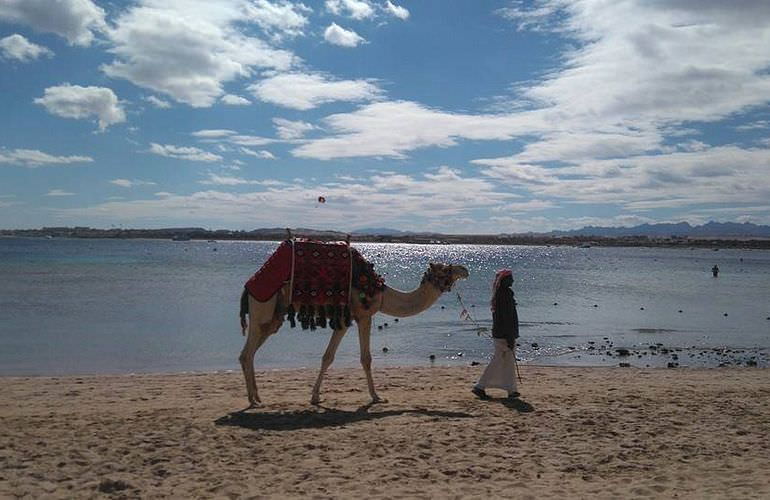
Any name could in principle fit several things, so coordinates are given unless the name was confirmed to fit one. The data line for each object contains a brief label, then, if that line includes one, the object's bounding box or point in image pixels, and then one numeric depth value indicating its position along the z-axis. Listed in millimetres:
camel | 10766
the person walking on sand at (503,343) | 11602
